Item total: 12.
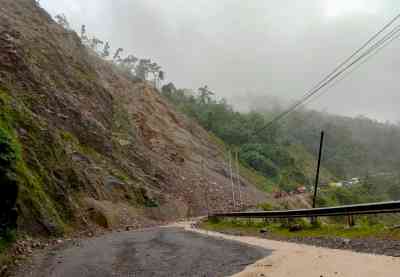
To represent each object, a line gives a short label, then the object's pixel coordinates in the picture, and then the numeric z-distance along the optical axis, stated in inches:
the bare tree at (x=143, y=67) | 6127.0
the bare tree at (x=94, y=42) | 6072.8
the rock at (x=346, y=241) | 485.8
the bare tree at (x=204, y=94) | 6830.7
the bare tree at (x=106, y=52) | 6107.3
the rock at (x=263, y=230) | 817.3
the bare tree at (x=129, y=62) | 6053.2
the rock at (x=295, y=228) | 745.6
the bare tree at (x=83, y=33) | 6008.4
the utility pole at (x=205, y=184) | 2353.6
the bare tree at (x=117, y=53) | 6176.2
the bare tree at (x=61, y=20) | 5443.9
